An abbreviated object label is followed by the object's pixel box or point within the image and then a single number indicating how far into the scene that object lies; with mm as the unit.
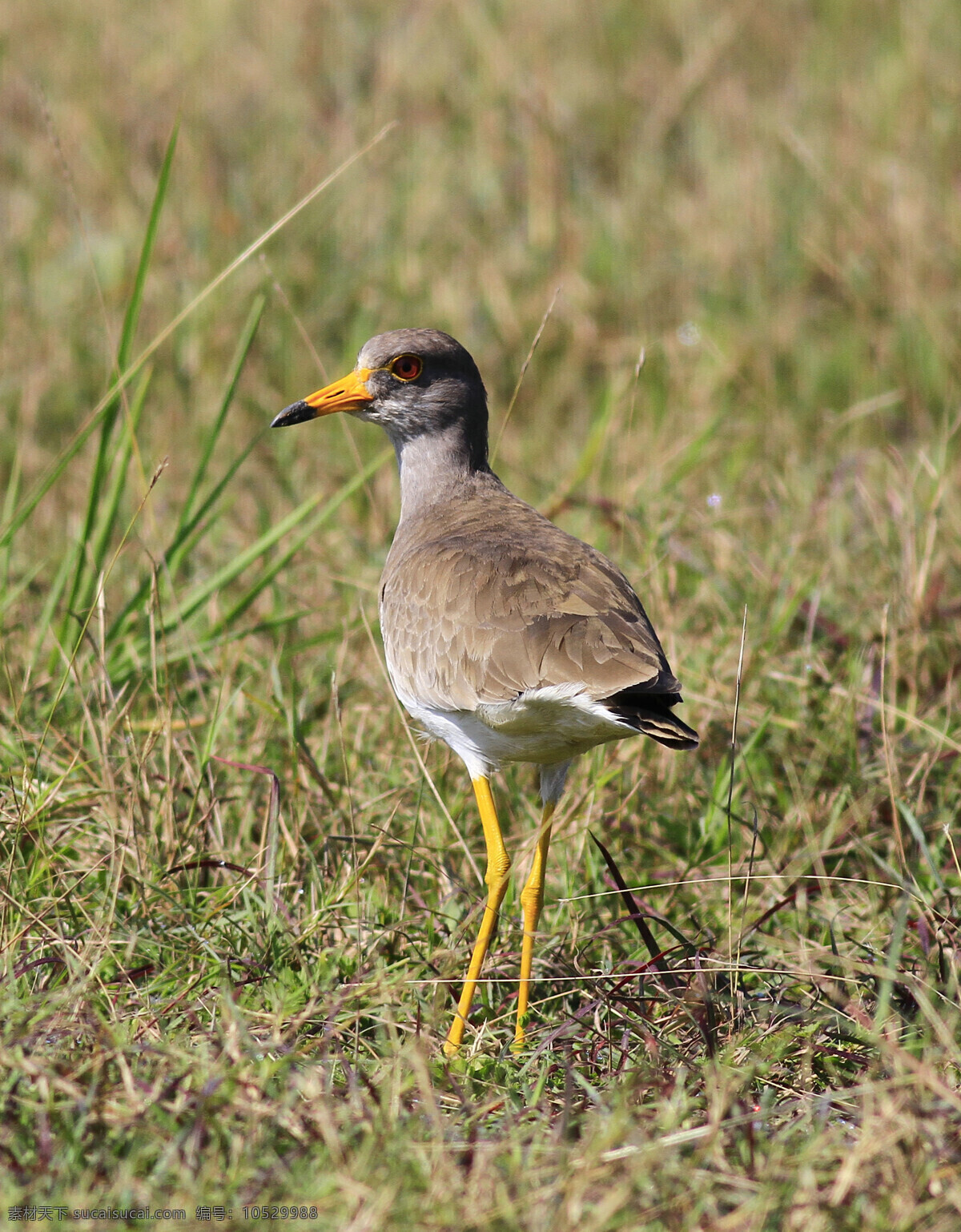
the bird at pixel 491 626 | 6234
